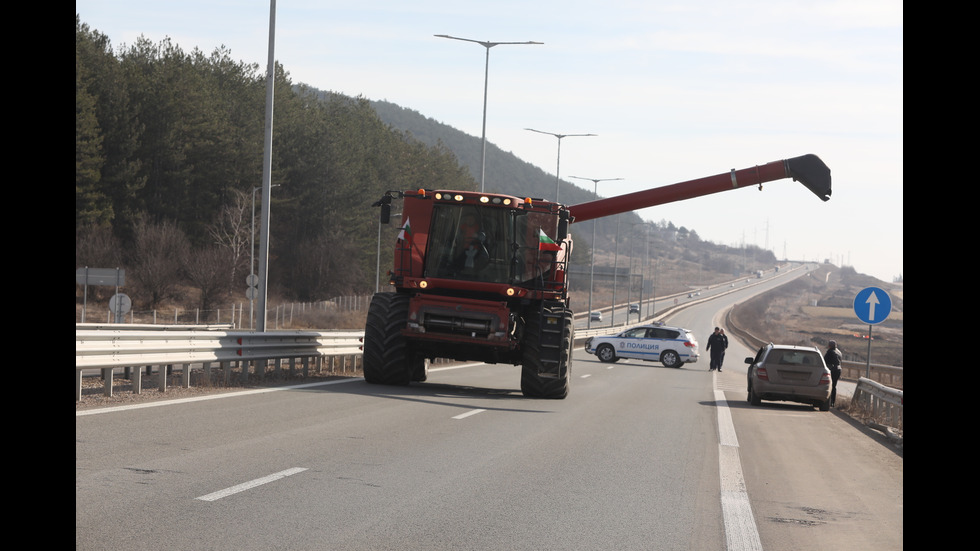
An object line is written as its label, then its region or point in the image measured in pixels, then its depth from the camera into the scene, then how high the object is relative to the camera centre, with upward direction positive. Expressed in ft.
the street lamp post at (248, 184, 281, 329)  171.96 +1.65
